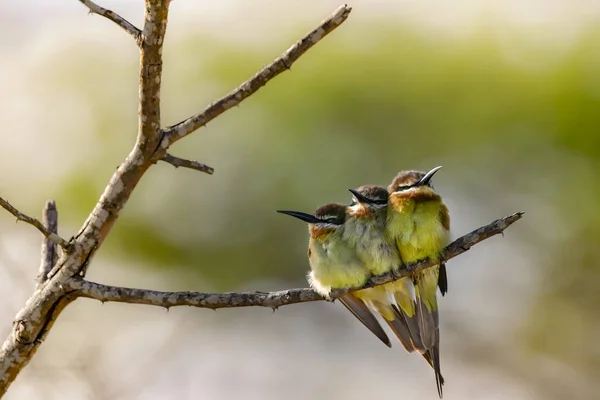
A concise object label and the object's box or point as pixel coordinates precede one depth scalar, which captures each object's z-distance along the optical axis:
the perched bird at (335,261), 5.87
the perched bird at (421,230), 5.68
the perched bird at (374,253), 6.00
